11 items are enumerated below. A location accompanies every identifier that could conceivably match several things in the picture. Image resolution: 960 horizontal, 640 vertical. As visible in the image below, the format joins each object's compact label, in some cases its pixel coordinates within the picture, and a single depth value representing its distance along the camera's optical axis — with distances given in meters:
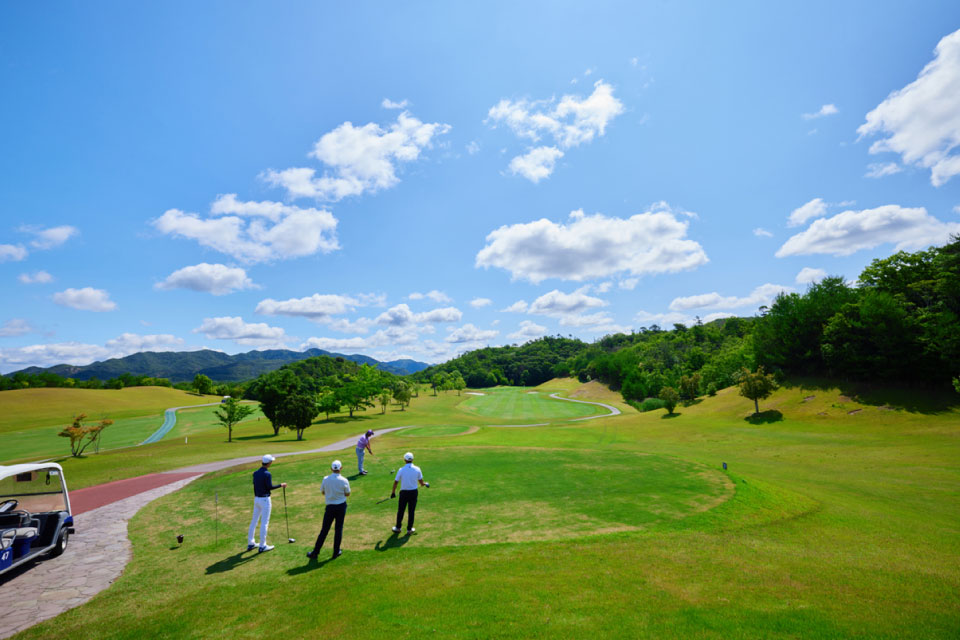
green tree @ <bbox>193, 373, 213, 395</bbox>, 121.25
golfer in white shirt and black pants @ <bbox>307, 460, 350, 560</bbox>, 9.65
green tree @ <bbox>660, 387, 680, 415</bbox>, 53.19
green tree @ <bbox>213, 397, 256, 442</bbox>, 39.47
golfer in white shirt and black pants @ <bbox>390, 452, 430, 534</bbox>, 10.97
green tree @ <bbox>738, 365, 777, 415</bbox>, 44.62
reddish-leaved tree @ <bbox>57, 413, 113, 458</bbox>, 29.50
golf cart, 9.20
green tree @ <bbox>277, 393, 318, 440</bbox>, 37.25
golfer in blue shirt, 10.39
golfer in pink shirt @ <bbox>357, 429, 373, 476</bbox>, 18.10
